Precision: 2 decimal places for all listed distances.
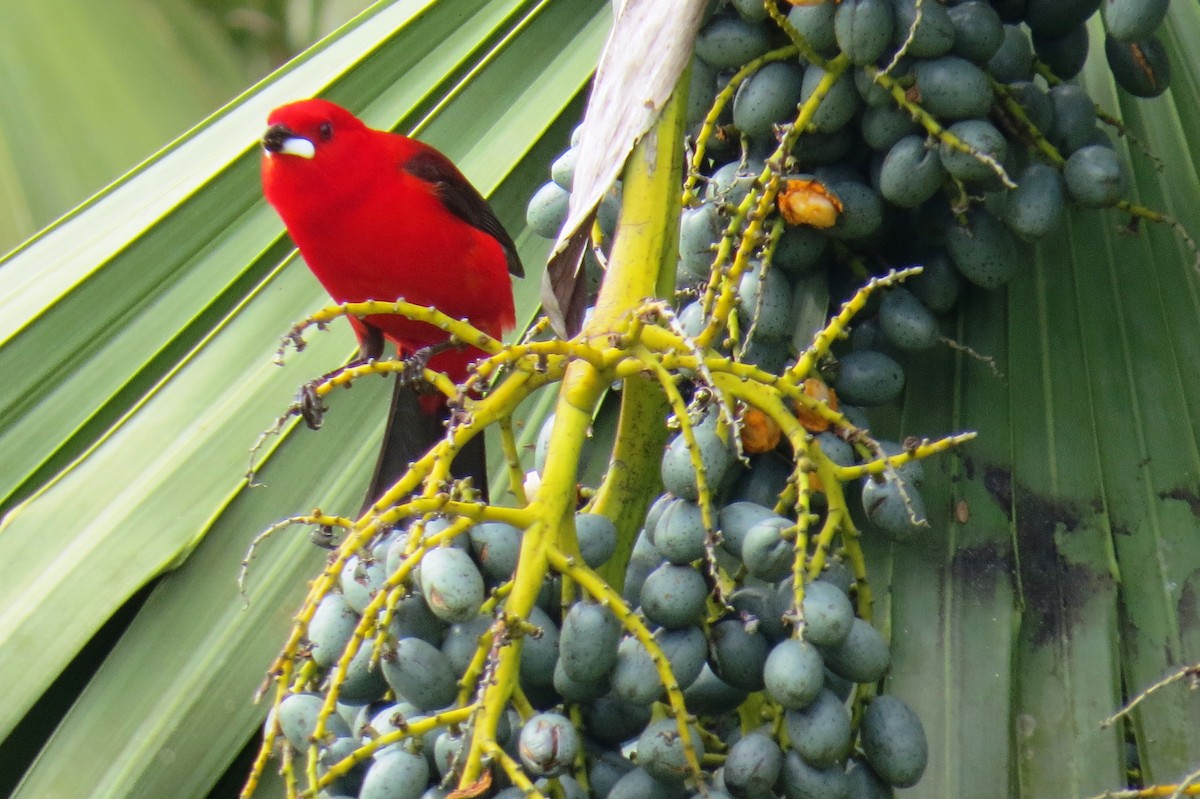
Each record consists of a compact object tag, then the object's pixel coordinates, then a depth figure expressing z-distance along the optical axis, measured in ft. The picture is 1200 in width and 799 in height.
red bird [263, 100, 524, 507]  16.26
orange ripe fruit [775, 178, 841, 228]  14.67
